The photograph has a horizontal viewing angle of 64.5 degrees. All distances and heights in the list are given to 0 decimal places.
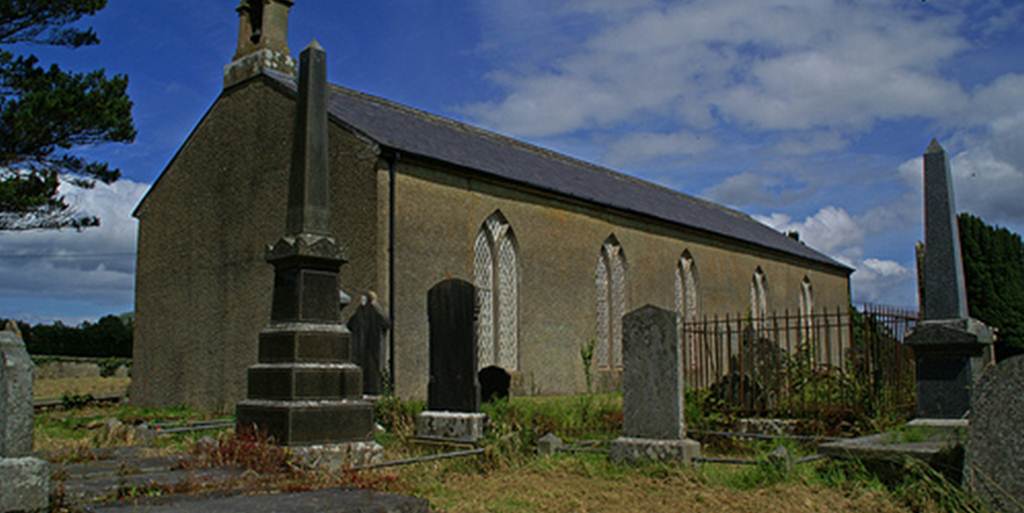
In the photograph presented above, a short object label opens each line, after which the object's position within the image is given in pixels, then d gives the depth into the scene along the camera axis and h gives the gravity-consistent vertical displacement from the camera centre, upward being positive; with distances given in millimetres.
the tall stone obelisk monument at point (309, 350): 8031 -17
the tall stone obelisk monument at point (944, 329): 8797 +225
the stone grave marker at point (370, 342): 14086 +112
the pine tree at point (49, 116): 18734 +5461
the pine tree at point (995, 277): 39188 +3554
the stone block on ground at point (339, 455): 7746 -1057
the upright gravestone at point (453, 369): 11055 -283
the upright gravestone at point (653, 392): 8625 -464
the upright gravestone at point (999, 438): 5273 -585
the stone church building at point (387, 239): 17672 +2768
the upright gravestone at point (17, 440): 4672 -536
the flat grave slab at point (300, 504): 5203 -1027
